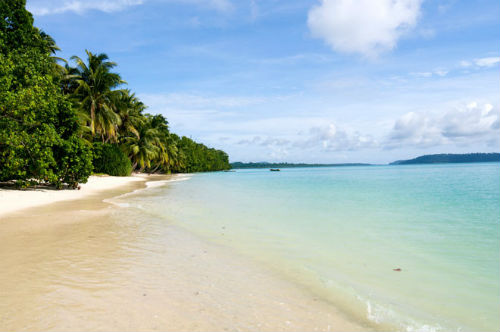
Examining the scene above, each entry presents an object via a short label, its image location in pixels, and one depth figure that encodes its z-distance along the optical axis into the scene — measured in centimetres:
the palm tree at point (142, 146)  3631
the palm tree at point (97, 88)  2706
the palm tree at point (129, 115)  3372
